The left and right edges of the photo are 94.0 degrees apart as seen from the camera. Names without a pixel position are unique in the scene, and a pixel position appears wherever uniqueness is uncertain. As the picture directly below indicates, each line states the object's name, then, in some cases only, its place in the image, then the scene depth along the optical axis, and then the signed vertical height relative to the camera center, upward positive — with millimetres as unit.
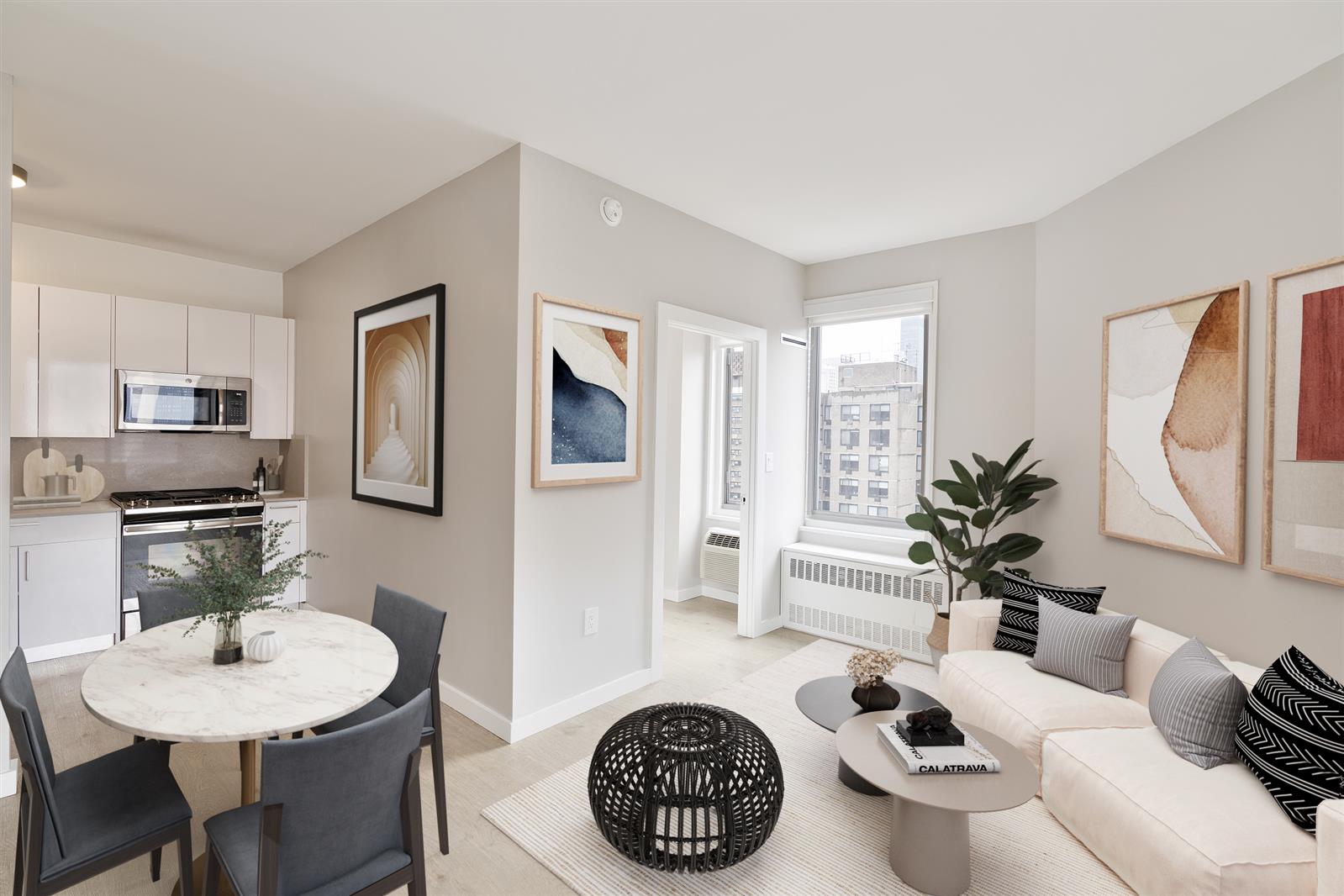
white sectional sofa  1636 -1046
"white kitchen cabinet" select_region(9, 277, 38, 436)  3854 +450
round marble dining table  1541 -701
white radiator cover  4102 -1064
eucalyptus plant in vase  1932 -483
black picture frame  3297 +253
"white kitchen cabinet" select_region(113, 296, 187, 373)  4230 +676
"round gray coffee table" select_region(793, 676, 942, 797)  2492 -1079
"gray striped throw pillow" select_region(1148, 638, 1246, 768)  2031 -862
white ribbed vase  1941 -657
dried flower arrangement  2514 -896
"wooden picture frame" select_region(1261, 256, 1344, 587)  2346 +158
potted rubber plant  3486 -449
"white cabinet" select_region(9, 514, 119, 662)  3709 -924
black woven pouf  2008 -1147
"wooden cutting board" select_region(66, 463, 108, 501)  4320 -343
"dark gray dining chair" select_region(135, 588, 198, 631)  2434 -680
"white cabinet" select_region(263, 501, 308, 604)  4664 -718
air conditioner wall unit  5438 -1012
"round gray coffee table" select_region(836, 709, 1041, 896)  1914 -1171
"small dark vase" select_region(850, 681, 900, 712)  2500 -1014
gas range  4070 -450
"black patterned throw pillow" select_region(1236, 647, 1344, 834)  1709 -821
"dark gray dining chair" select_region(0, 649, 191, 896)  1426 -958
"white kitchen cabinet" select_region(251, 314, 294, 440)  4826 +455
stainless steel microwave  4273 +226
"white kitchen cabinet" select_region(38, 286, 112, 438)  3967 +449
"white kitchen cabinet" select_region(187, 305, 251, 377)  4527 +685
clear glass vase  1929 -641
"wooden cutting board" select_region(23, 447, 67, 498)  4156 -249
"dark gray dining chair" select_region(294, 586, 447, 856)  2158 -825
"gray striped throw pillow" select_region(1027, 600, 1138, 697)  2596 -848
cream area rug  2018 -1410
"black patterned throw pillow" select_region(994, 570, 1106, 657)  2867 -748
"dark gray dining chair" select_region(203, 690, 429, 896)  1273 -846
